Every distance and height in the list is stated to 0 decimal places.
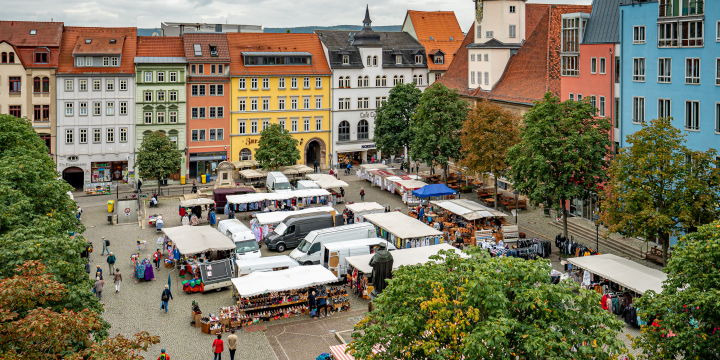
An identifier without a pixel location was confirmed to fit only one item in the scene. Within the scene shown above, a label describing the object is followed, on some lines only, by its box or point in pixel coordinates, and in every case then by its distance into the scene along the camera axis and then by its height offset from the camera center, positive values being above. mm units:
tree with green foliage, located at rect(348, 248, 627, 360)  14664 -3296
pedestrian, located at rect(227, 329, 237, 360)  24281 -6107
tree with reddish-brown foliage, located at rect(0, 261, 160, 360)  14195 -3355
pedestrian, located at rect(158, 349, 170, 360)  22219 -6007
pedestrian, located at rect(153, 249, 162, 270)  36875 -4627
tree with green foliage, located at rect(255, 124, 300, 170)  60594 +2042
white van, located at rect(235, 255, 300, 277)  32844 -4487
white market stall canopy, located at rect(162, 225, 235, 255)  35500 -3608
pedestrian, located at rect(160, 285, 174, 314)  29819 -5480
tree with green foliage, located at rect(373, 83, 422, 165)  65812 +5360
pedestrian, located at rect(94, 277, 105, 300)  31077 -5215
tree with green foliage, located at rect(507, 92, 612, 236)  38750 +1139
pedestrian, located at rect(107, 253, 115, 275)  35906 -4657
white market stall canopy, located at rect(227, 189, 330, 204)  48962 -1720
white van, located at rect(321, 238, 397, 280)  34656 -4100
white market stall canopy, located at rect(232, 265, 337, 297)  29020 -4730
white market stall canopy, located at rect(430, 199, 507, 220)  42375 -2365
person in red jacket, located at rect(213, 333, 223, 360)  24156 -6181
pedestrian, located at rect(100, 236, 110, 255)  39812 -4232
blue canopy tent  49594 -1395
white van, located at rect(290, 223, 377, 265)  36250 -3599
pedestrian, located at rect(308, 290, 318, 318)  29500 -5663
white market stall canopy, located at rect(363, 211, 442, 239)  38688 -3118
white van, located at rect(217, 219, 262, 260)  37250 -3841
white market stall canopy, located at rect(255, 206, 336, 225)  42875 -2745
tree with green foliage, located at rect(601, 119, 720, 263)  31266 -781
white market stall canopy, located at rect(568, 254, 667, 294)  28484 -4391
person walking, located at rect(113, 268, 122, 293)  32688 -5156
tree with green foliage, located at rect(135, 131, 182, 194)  57531 +1231
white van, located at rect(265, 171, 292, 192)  54531 -808
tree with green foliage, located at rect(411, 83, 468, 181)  55531 +3746
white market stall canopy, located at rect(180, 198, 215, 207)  48094 -2099
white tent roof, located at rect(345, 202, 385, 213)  45875 -2375
